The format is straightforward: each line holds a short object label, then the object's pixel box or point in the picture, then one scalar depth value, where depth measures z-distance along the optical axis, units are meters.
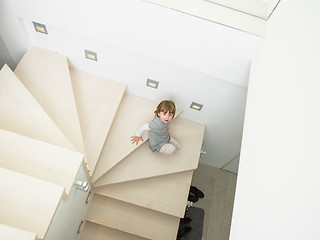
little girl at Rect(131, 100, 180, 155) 2.92
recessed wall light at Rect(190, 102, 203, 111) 3.32
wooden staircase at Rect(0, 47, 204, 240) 2.61
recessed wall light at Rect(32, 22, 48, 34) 2.94
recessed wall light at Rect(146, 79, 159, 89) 3.22
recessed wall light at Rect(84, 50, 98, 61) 3.10
